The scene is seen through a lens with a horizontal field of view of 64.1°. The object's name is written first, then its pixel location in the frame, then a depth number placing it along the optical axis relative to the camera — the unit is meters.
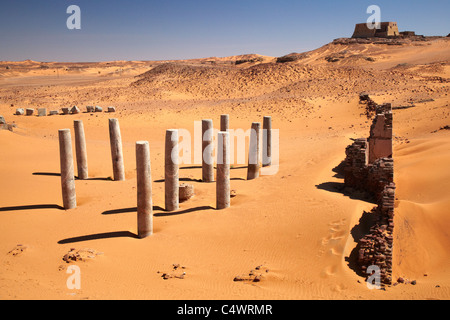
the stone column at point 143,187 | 10.61
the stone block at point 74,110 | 32.19
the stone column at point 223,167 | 12.33
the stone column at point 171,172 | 11.72
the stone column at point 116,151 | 15.38
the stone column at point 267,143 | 17.28
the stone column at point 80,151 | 15.88
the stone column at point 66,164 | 12.86
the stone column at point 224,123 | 17.00
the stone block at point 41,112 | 31.25
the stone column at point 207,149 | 15.12
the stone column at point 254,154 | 15.41
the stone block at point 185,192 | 13.84
